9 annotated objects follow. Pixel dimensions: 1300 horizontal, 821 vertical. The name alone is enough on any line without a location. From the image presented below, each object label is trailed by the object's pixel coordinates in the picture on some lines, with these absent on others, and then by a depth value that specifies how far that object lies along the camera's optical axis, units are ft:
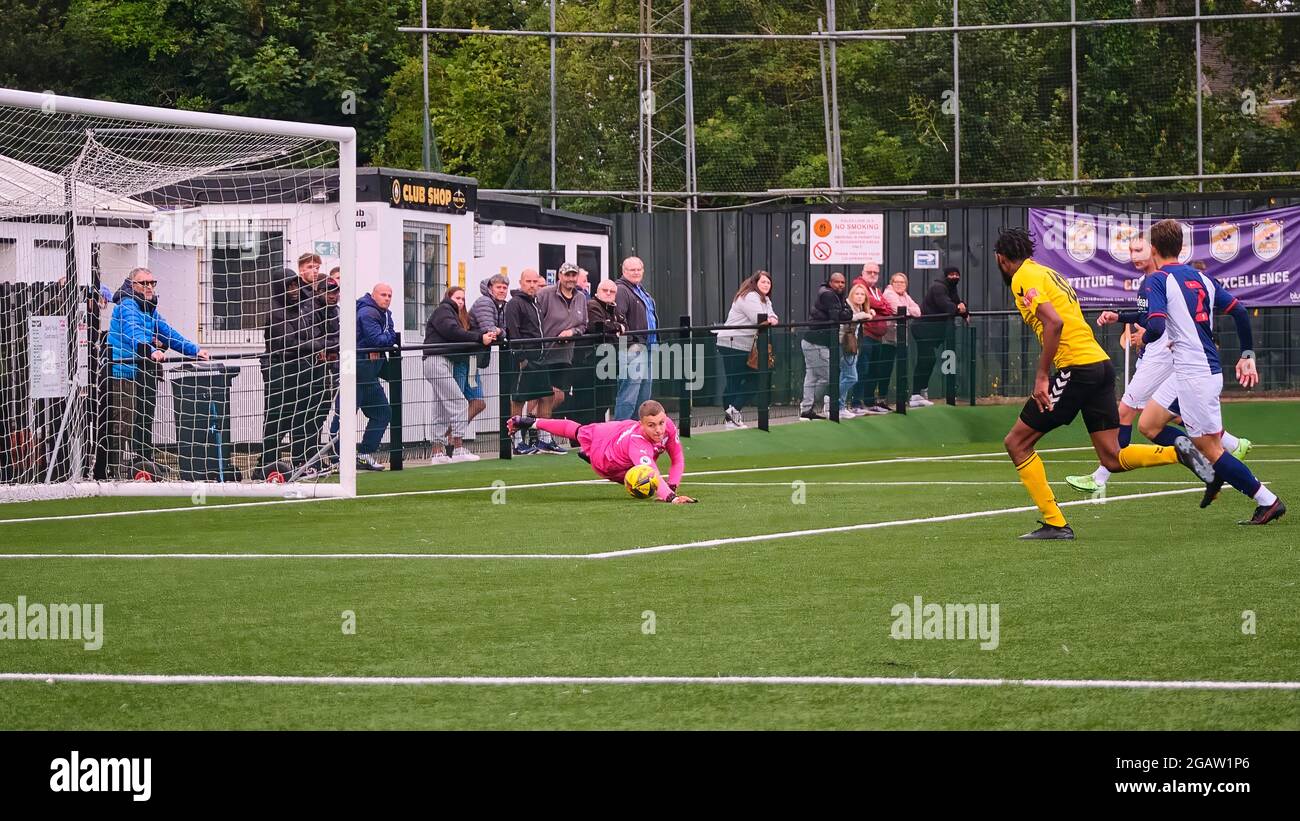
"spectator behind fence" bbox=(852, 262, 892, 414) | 74.38
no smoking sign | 89.10
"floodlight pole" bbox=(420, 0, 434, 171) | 86.22
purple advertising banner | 81.71
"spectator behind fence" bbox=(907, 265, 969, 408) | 76.95
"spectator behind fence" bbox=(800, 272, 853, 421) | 72.69
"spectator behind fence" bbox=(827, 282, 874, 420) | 73.67
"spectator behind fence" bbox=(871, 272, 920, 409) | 75.25
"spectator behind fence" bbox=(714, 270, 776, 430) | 70.23
